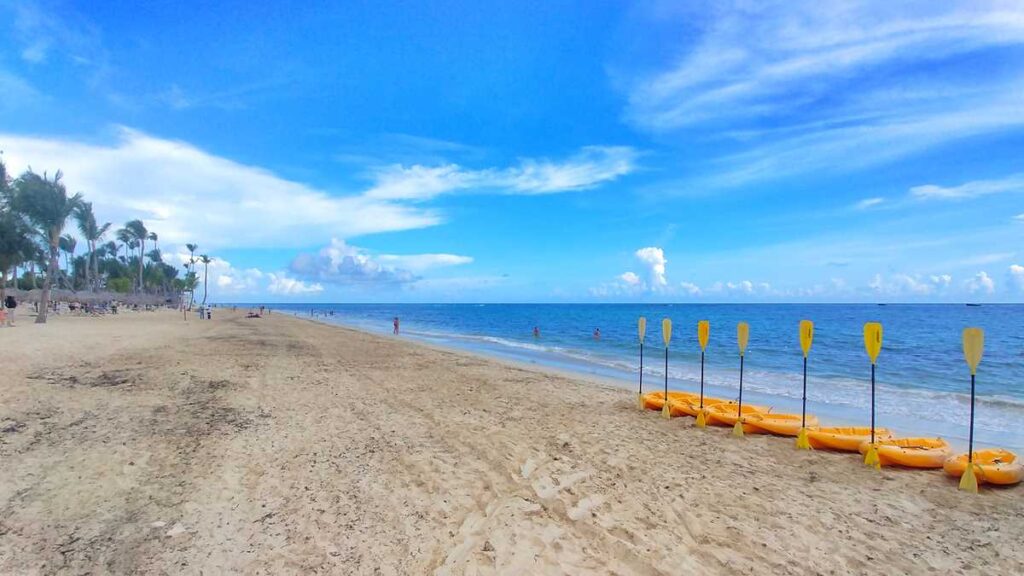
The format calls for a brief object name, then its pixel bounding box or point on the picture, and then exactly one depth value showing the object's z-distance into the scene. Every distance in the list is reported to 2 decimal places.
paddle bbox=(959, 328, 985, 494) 5.73
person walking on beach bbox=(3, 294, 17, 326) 31.33
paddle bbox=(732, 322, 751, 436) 8.27
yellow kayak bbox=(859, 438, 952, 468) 6.47
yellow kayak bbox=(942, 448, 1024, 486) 5.79
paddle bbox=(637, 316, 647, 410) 10.11
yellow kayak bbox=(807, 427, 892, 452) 7.19
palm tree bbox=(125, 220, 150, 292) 75.94
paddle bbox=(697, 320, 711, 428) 9.59
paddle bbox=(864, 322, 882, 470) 6.54
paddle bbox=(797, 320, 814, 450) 7.55
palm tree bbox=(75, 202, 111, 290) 52.84
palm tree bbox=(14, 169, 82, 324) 28.97
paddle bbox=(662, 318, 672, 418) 10.27
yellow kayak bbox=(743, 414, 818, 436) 8.05
